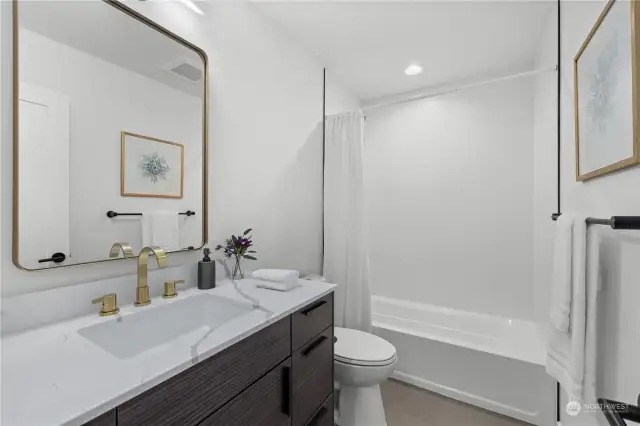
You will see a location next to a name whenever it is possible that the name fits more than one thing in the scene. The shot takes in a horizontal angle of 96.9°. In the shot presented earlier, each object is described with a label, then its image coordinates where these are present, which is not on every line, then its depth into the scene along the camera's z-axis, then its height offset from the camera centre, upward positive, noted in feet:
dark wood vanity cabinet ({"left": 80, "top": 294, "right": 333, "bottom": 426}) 2.10 -1.65
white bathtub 5.71 -3.39
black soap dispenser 4.22 -0.94
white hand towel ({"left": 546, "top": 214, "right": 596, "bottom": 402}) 3.29 -1.45
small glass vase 4.92 -1.05
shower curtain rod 5.49 +2.80
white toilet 5.05 -2.98
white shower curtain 6.81 -0.27
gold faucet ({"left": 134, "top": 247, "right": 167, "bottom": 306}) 3.51 -0.86
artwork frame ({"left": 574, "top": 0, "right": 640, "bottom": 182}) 2.65 +1.20
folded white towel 4.19 -1.02
